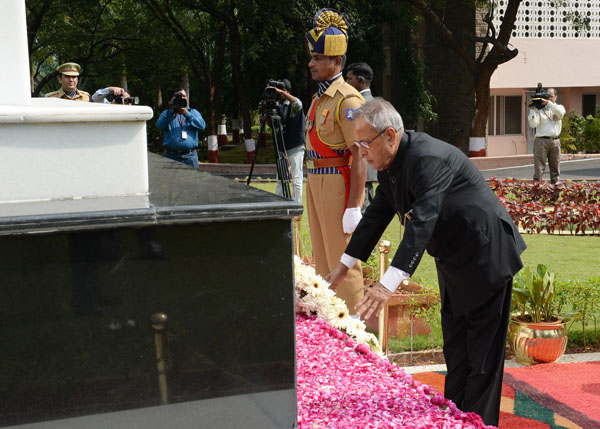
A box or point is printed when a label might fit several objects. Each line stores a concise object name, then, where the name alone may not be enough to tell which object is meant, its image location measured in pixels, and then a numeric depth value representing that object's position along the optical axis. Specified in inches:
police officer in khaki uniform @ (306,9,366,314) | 189.6
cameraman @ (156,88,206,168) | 389.5
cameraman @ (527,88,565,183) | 531.1
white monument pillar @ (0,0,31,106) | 100.1
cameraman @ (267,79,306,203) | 366.9
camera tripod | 291.3
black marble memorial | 81.4
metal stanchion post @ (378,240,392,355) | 161.6
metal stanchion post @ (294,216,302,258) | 250.4
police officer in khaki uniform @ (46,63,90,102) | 362.6
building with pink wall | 954.1
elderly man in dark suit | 114.0
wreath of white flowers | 153.6
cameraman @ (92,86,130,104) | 359.9
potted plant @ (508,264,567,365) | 180.1
